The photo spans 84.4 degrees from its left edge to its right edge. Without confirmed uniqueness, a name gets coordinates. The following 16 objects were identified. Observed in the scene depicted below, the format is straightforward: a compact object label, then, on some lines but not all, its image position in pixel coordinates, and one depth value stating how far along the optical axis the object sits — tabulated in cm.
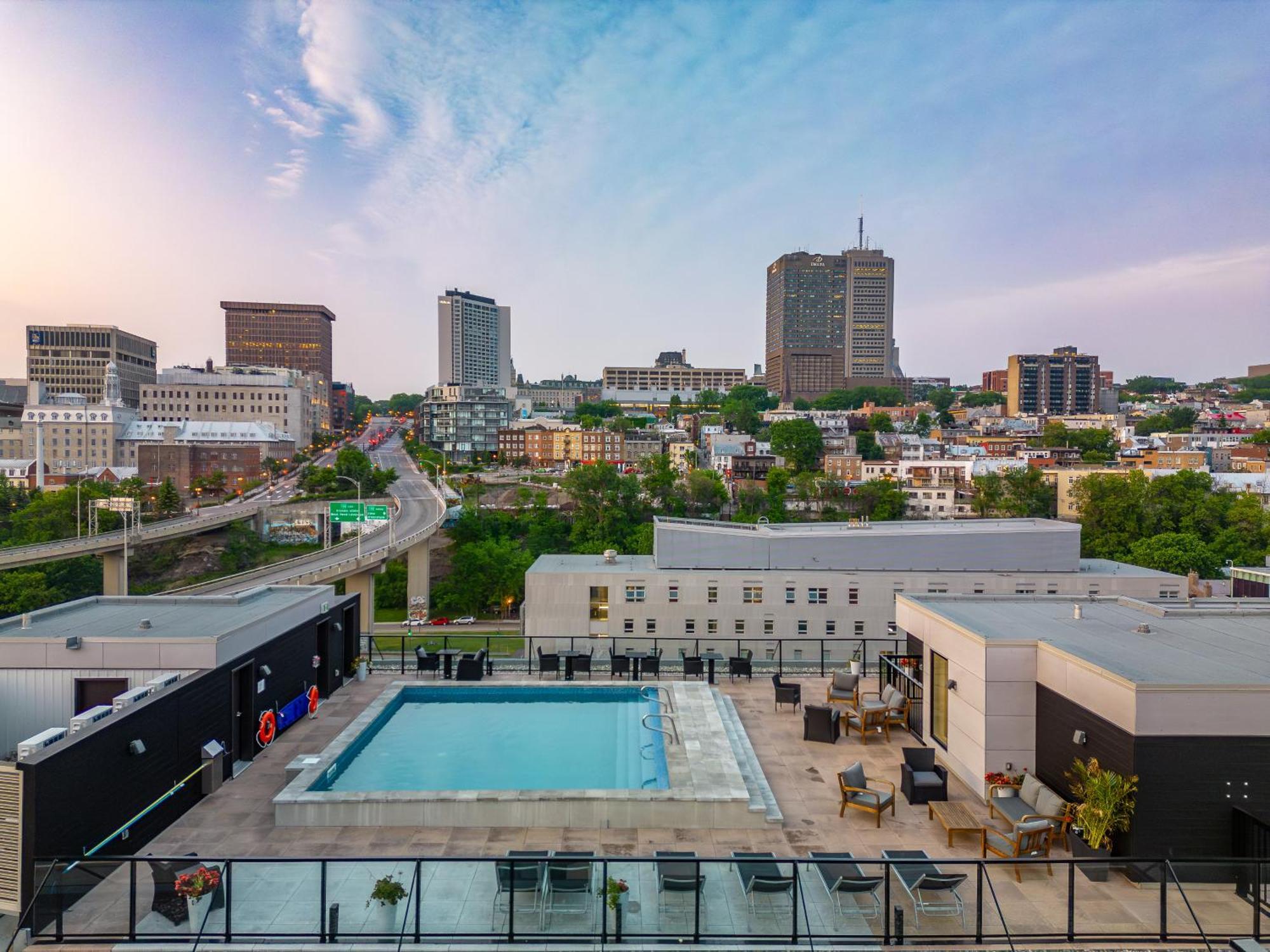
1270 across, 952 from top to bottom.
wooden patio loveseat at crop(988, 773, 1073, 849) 747
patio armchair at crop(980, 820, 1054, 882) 722
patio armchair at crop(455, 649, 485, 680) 1388
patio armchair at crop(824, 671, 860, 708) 1226
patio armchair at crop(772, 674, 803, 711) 1230
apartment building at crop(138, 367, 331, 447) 11425
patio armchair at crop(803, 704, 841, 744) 1092
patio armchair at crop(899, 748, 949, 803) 877
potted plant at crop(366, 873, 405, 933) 596
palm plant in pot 678
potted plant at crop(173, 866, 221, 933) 590
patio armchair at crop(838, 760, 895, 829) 838
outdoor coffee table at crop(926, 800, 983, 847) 774
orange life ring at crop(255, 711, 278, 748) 1056
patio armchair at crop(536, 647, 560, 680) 1411
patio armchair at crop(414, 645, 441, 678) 1467
